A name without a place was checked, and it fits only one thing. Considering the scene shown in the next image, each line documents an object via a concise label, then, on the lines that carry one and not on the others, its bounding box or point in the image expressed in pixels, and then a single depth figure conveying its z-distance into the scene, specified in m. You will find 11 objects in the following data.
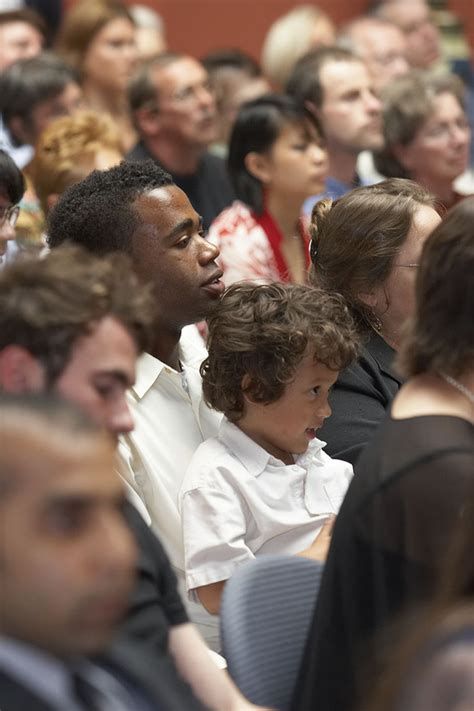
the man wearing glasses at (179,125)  9.33
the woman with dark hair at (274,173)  7.59
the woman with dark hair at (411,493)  3.14
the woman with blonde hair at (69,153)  6.98
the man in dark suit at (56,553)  2.29
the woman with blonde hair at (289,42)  11.58
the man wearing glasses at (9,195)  5.18
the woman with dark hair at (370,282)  4.83
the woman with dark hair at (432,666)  2.13
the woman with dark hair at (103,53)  10.92
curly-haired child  4.38
